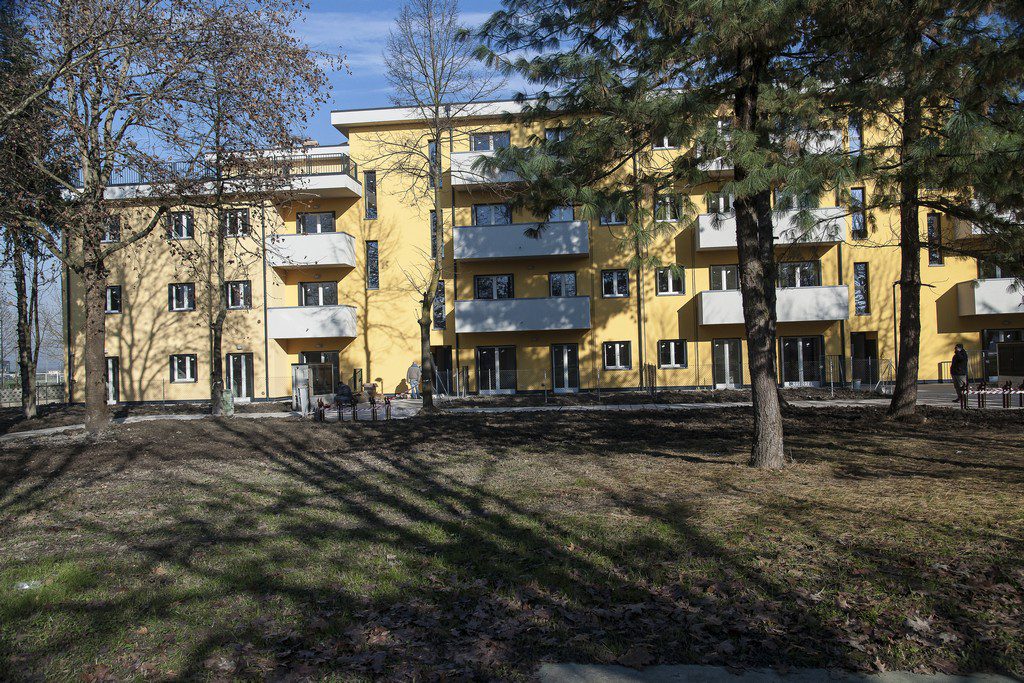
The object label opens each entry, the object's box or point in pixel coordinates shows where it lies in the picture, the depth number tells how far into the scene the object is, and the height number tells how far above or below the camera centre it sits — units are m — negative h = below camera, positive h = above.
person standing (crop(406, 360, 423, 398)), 31.11 -1.13
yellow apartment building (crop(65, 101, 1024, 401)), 30.47 +1.82
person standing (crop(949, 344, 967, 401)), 22.38 -1.09
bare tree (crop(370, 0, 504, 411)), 24.03 +7.90
